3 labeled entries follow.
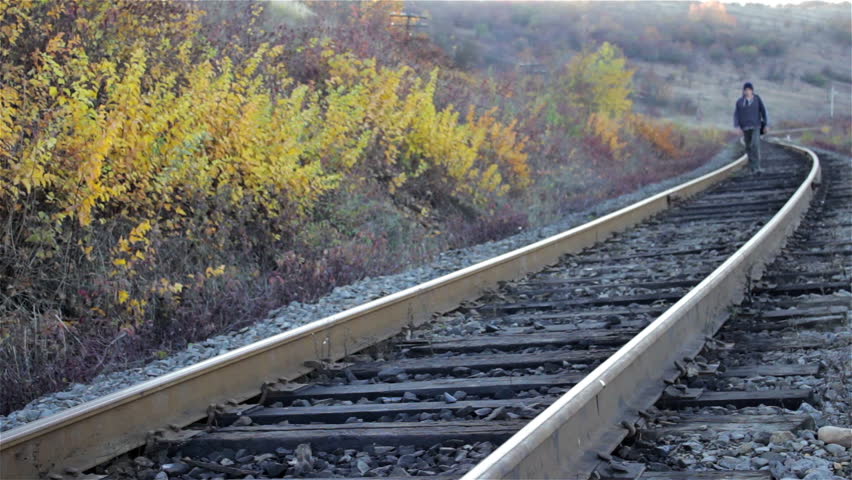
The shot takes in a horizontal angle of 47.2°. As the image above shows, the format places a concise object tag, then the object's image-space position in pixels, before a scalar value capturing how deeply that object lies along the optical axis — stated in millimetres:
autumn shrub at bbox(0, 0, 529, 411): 6902
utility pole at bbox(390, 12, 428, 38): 22416
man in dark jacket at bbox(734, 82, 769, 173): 18000
